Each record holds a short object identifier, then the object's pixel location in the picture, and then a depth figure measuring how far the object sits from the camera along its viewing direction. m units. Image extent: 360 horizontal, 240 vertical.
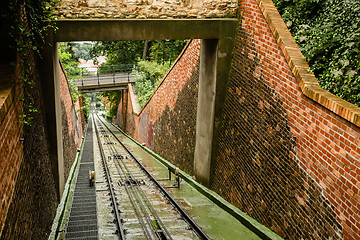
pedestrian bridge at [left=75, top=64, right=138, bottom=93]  28.50
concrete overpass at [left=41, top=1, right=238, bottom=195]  7.65
